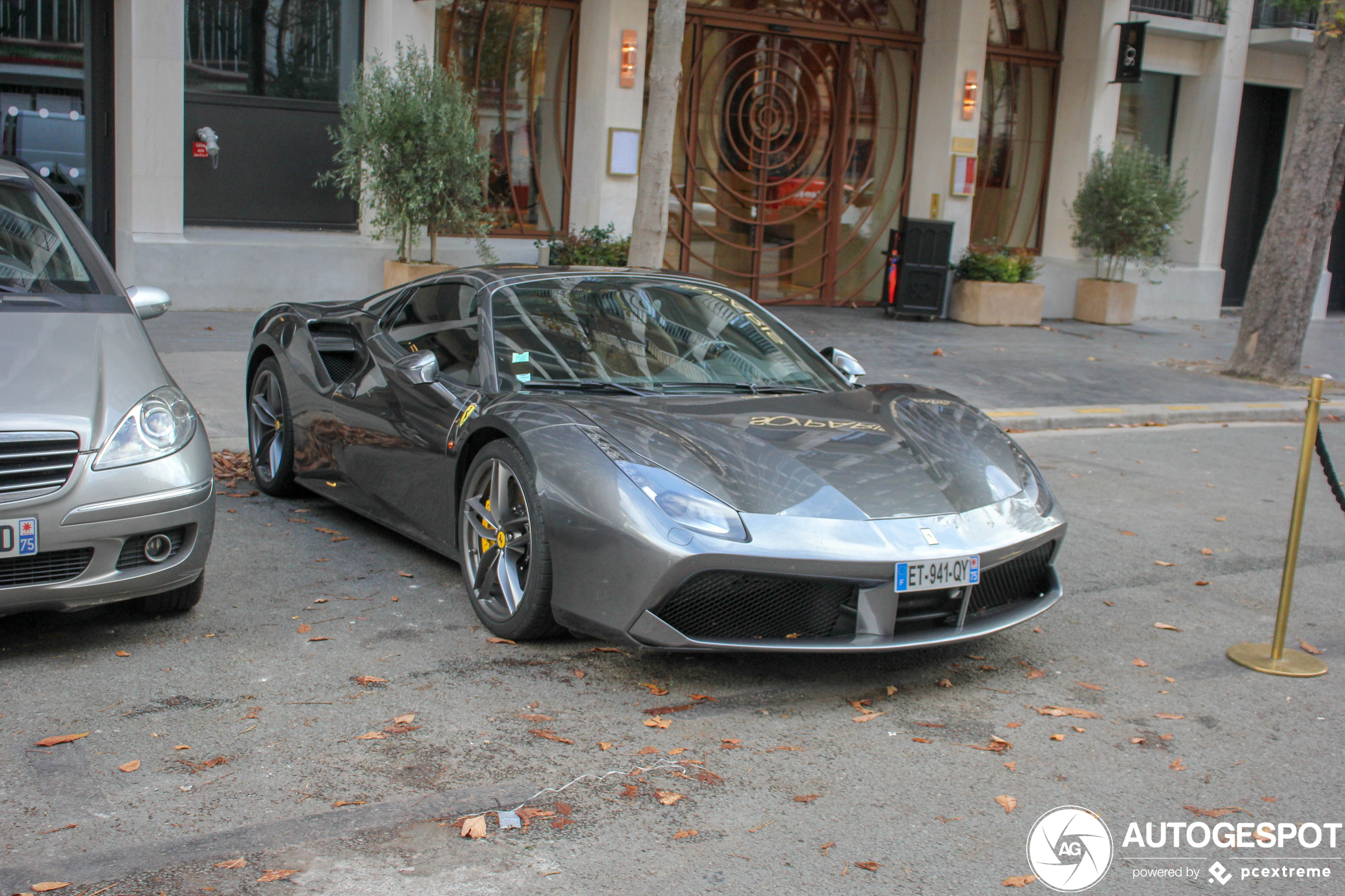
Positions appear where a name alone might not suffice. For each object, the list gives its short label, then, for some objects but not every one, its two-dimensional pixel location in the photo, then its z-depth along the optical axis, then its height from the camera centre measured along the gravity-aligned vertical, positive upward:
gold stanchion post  4.59 -1.34
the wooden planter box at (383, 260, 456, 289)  12.44 -0.92
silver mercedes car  3.86 -0.96
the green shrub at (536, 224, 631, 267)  13.54 -0.62
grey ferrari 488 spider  3.89 -0.92
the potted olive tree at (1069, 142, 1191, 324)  16.72 +0.14
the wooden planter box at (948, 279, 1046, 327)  16.11 -1.06
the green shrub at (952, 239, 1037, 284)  16.16 -0.60
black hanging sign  17.35 +2.38
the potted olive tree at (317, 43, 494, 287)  12.05 +0.24
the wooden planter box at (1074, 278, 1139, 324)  17.58 -1.02
